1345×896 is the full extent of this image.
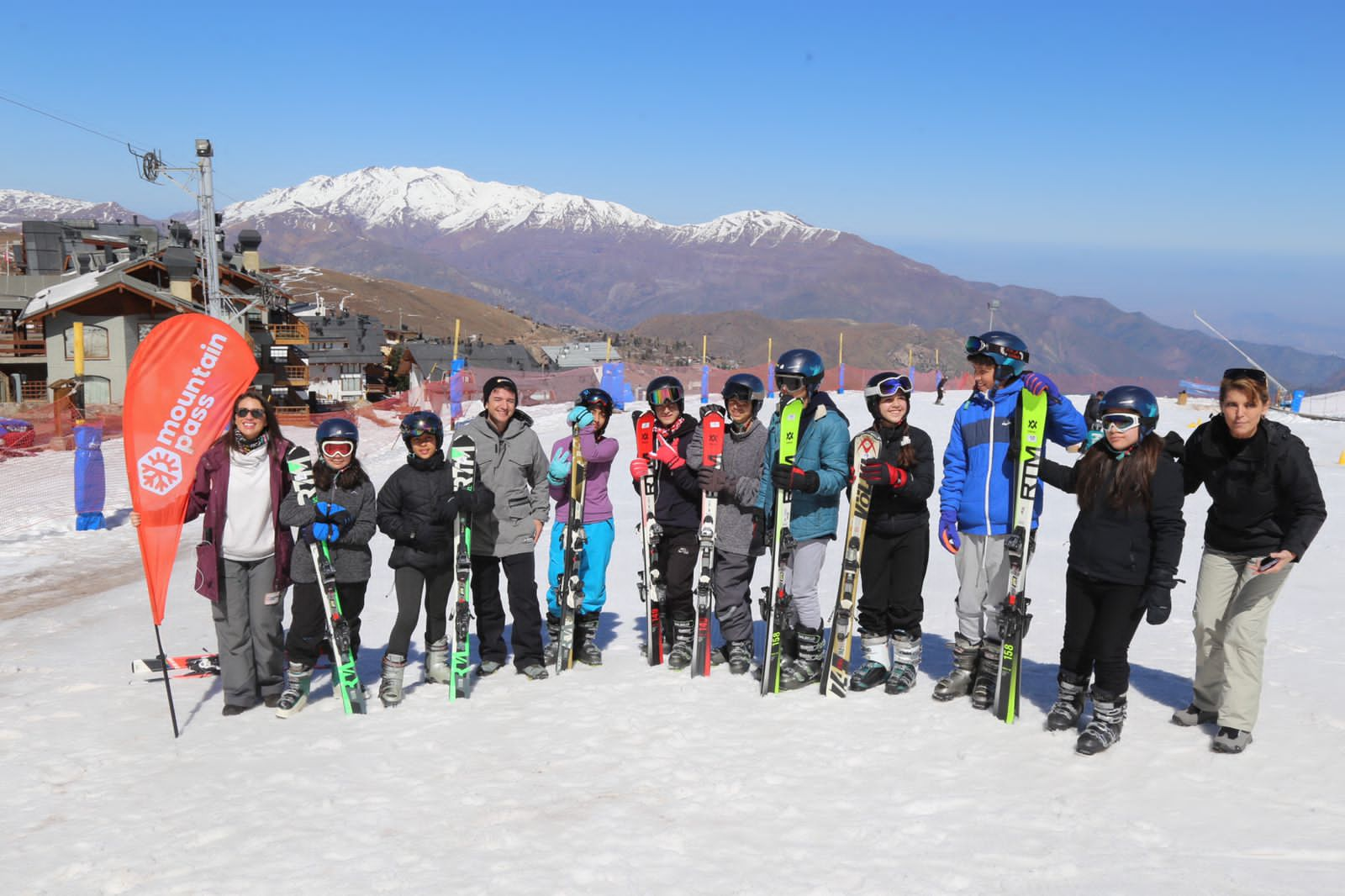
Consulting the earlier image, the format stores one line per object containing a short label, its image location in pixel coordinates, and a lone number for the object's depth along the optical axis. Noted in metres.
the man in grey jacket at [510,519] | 6.78
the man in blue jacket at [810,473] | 6.32
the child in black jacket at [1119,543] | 5.27
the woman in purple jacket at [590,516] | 7.02
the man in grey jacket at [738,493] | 6.64
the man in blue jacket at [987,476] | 5.86
